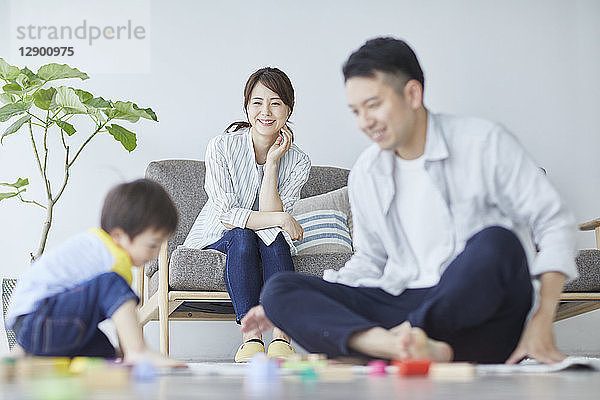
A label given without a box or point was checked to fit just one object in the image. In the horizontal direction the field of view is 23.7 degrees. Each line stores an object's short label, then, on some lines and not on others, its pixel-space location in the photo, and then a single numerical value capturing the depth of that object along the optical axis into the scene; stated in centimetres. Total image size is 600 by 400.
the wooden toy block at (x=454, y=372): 296
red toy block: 298
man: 323
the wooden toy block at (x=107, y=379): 262
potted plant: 506
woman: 443
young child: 332
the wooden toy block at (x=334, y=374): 297
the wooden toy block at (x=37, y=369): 295
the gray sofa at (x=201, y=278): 451
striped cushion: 483
